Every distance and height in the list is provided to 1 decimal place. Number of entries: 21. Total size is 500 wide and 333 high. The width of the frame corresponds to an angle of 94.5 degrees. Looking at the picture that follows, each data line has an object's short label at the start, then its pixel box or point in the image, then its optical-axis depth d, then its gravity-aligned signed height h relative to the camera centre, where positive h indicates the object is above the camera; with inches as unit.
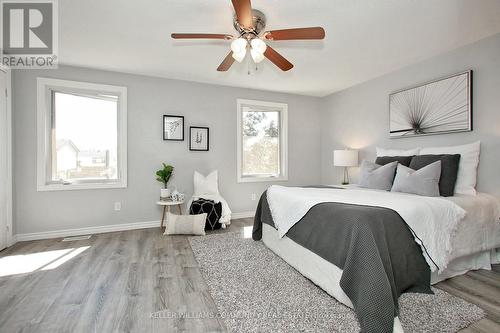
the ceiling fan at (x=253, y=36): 69.9 +42.0
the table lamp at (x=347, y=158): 158.4 +4.4
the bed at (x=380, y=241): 57.9 -24.3
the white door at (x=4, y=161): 110.9 +1.5
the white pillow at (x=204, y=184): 156.1 -13.6
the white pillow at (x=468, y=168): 100.7 -1.6
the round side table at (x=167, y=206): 137.1 -27.6
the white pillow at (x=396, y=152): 123.0 +7.1
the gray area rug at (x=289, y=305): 60.0 -41.5
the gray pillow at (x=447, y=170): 98.0 -2.4
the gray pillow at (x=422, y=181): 96.5 -7.1
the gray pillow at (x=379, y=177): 114.5 -6.3
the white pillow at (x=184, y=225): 132.0 -34.8
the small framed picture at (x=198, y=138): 160.4 +18.4
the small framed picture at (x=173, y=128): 153.9 +24.6
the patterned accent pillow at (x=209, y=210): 140.9 -28.2
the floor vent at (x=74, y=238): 124.4 -40.8
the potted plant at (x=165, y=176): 142.9 -7.3
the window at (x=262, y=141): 176.7 +18.5
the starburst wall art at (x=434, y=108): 109.7 +30.1
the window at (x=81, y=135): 129.6 +17.2
